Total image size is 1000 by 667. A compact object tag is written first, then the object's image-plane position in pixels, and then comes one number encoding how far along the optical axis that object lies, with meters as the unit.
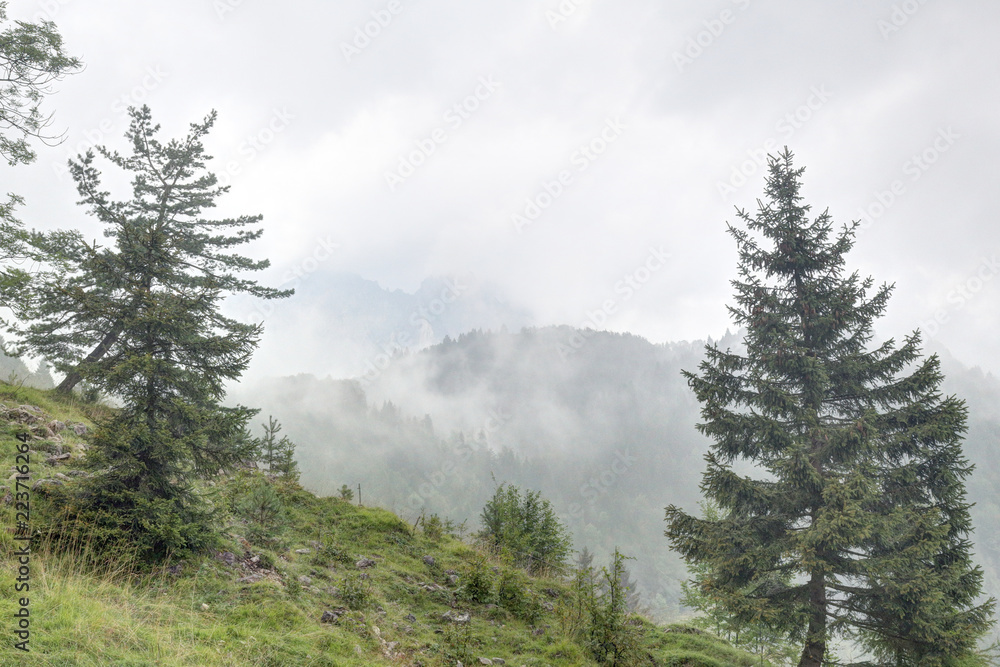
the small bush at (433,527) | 14.69
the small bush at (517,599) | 10.17
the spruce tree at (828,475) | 8.70
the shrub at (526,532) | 15.42
